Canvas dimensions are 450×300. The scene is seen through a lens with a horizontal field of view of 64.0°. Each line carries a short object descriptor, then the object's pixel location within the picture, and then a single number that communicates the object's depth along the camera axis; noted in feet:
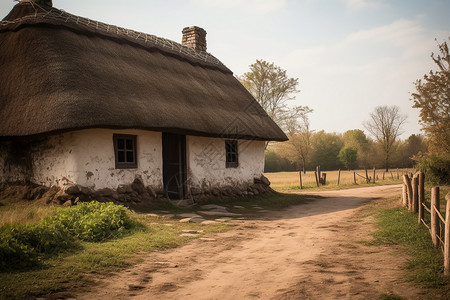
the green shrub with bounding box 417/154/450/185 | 53.16
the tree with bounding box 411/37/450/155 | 55.26
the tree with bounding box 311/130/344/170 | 172.45
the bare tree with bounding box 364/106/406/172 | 142.41
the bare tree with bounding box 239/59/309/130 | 93.71
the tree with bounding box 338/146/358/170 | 163.73
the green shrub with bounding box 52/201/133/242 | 19.33
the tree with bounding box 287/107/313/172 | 134.92
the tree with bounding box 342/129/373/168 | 160.15
